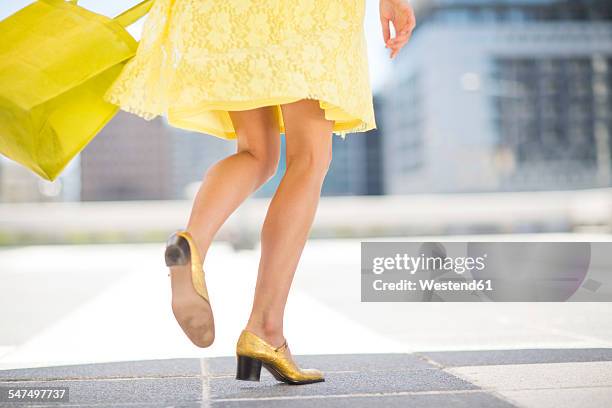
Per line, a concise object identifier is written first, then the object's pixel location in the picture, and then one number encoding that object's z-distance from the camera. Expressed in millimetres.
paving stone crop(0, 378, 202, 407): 4242
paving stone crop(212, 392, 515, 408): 4133
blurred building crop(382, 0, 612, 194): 111662
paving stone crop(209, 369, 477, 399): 4275
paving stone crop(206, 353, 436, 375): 4607
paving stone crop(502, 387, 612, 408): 4130
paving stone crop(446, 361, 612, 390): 4332
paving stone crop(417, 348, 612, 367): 4651
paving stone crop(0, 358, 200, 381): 4549
